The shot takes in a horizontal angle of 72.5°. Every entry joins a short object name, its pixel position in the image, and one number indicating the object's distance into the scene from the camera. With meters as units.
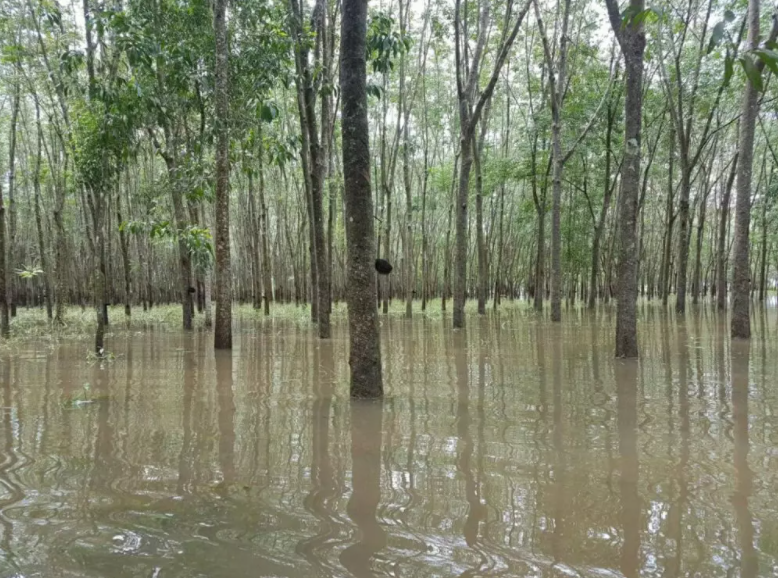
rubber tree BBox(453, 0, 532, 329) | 10.82
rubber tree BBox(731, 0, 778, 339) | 8.24
